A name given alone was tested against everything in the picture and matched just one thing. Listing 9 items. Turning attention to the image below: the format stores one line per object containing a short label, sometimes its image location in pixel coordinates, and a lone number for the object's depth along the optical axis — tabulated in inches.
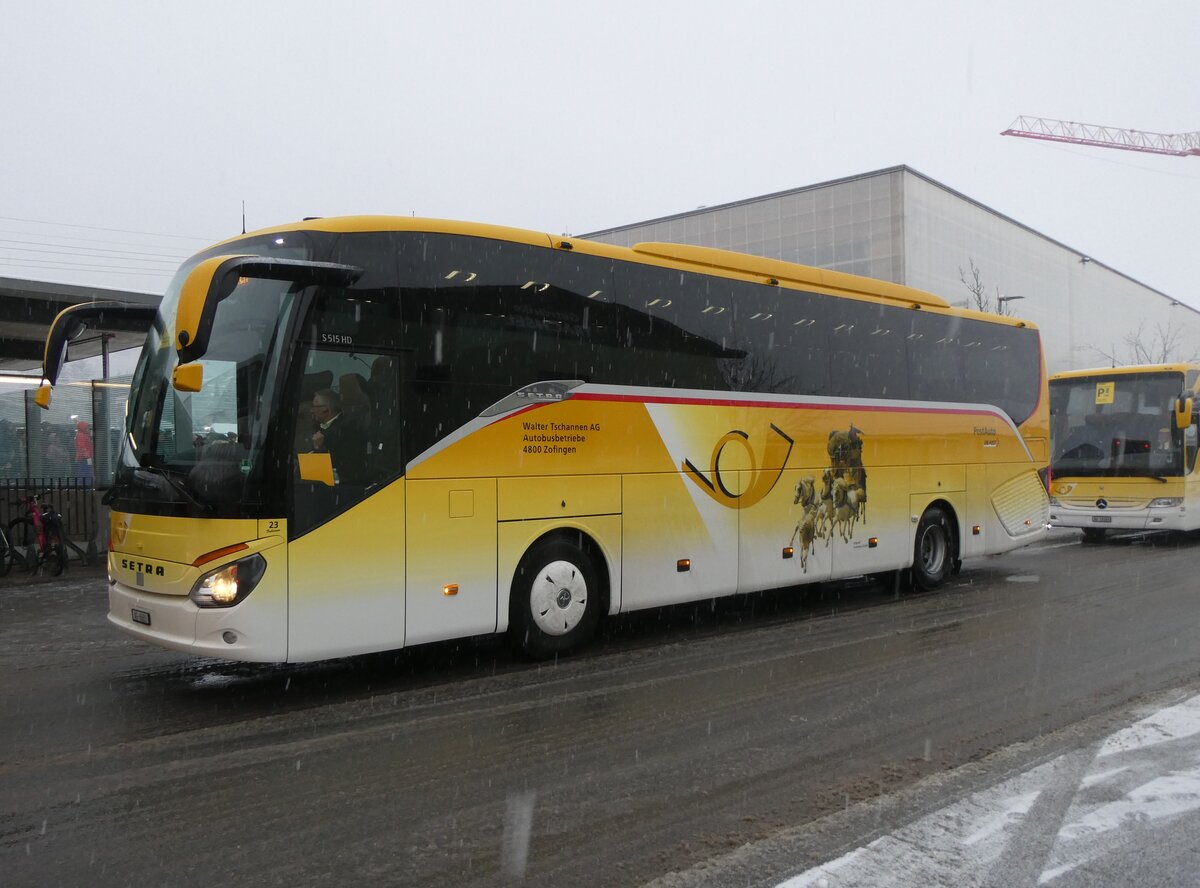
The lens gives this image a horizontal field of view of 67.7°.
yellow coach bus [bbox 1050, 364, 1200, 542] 626.2
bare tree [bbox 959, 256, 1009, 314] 1582.2
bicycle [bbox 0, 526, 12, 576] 518.6
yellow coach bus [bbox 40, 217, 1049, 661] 241.9
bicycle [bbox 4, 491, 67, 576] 523.8
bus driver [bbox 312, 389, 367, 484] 248.2
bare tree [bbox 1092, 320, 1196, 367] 2355.2
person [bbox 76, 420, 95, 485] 609.0
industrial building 1627.7
